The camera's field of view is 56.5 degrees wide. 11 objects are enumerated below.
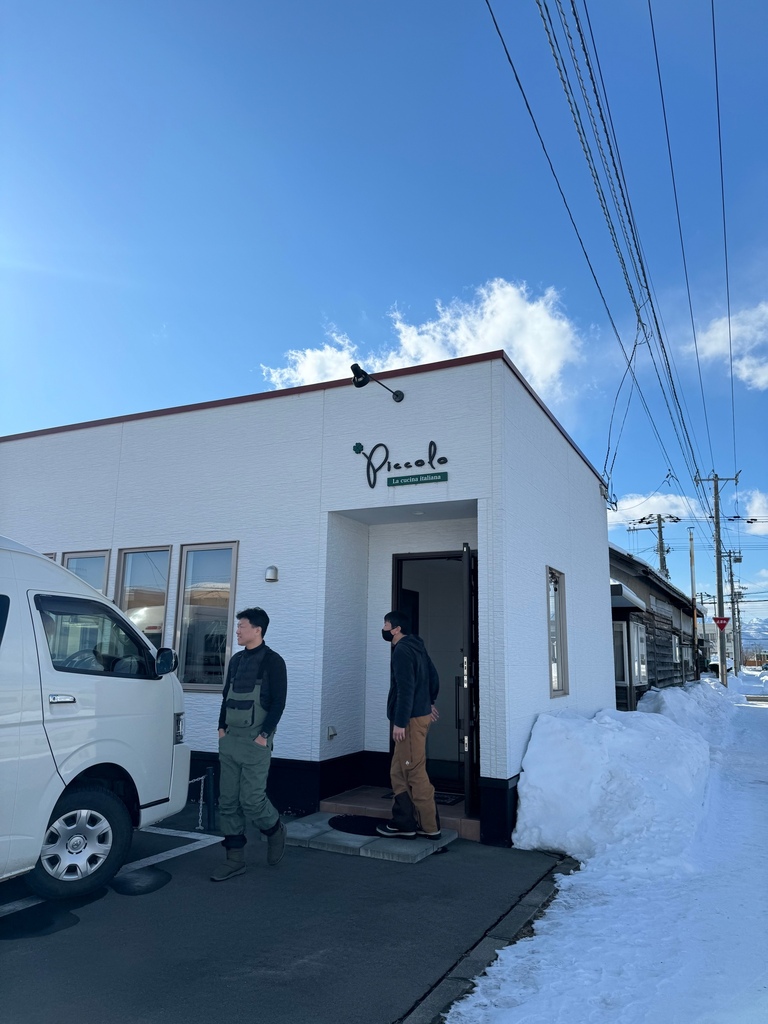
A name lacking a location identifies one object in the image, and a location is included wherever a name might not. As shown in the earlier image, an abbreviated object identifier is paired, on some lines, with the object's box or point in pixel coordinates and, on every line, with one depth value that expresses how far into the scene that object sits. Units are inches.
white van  155.5
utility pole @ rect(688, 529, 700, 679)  1159.4
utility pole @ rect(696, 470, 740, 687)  1139.9
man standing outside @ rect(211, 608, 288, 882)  195.5
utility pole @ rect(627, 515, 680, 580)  1657.2
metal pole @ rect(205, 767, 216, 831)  245.0
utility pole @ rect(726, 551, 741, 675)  2287.4
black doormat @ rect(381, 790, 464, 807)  279.4
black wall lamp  280.2
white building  263.0
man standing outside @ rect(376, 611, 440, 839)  235.0
